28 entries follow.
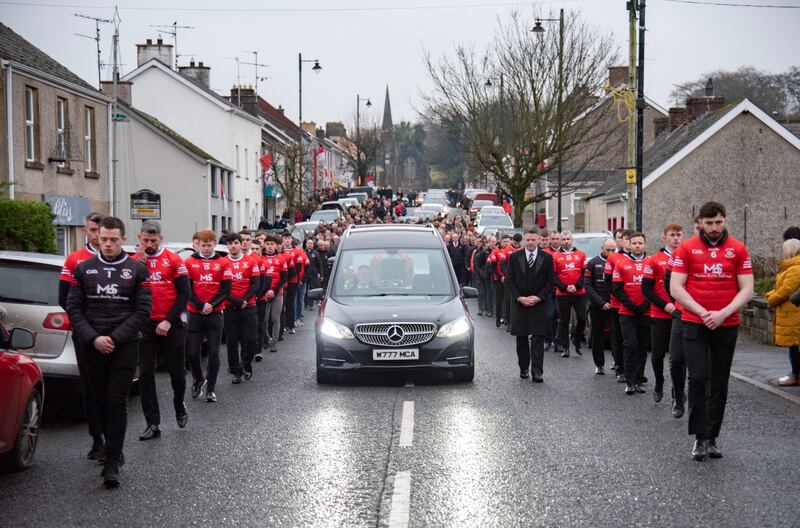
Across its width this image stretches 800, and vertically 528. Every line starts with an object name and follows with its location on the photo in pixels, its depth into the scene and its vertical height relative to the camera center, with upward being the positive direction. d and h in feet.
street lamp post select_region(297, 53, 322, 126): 201.36 +31.17
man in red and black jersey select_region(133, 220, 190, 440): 31.01 -2.75
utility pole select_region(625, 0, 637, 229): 85.20 +8.42
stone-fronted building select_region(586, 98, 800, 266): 138.62 +6.86
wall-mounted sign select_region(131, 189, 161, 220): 98.63 +2.55
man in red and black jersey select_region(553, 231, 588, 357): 53.21 -2.42
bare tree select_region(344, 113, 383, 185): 358.23 +29.44
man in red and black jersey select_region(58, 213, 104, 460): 27.04 -3.57
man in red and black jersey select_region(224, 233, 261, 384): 43.45 -3.05
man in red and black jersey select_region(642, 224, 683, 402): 36.99 -2.48
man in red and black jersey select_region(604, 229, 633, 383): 42.27 -3.18
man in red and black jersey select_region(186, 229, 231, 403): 38.42 -2.59
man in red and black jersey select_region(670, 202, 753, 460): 27.14 -1.89
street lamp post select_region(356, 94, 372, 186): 328.33 +37.48
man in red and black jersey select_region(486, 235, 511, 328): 75.82 -3.28
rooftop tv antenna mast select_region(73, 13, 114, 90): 115.36 +22.97
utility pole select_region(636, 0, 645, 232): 83.05 +8.49
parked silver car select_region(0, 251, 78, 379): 32.86 -2.51
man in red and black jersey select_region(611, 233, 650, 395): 40.16 -3.35
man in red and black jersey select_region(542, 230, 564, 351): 55.47 -4.73
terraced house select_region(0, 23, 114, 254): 83.56 +8.40
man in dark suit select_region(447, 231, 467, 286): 96.63 -2.24
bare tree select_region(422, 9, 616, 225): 156.46 +18.64
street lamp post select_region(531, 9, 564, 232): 144.76 +27.18
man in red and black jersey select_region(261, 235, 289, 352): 56.90 -2.71
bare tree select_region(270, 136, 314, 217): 205.16 +12.36
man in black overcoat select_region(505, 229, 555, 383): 42.80 -2.74
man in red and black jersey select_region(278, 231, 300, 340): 65.67 -3.51
